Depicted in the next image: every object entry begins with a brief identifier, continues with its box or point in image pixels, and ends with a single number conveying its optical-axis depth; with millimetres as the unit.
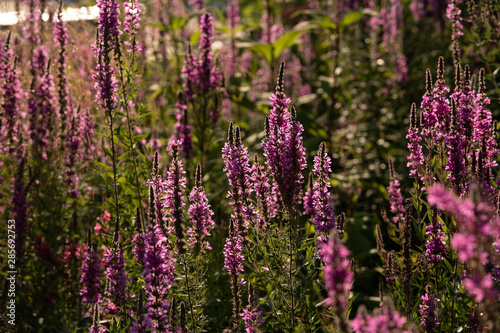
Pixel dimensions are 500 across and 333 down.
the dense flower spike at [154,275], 2178
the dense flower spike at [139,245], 2507
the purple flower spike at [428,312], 2490
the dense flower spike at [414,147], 2812
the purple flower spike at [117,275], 2715
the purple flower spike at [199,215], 2730
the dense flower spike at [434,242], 2662
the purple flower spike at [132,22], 3531
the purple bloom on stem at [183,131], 4648
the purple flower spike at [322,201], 2709
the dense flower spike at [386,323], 1396
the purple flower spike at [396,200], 3320
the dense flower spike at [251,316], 2301
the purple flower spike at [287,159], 2627
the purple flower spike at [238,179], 2744
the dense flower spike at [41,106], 4449
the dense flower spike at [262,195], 2855
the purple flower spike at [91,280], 3062
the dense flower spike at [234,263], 2594
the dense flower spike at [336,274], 1465
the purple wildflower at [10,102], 4305
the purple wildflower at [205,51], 4742
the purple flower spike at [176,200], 2695
